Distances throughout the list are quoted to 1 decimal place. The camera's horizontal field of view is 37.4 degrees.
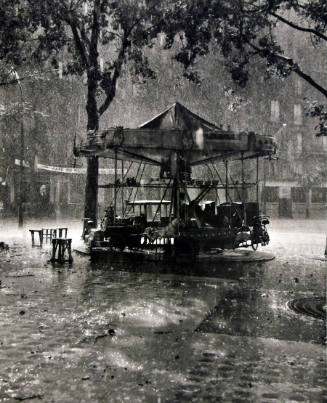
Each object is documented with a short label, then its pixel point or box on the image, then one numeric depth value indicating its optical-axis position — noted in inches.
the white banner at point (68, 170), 1589.0
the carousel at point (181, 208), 538.9
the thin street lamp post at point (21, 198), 1029.4
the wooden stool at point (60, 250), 530.9
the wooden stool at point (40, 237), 715.9
